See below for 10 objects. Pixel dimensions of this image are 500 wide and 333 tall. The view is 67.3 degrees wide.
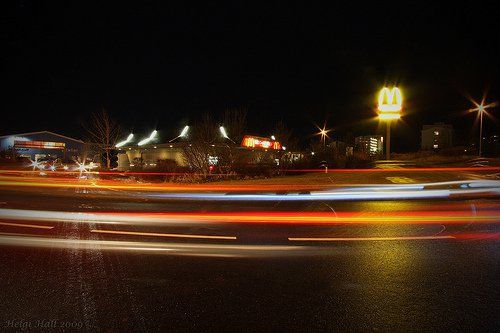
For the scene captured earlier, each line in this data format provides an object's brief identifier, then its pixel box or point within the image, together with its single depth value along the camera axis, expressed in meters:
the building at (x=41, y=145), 65.81
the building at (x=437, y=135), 72.62
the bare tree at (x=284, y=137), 37.81
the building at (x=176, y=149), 28.98
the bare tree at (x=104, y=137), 38.94
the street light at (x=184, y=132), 37.79
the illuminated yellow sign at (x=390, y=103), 28.52
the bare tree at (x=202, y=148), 28.53
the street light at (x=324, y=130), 52.79
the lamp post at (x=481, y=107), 37.28
